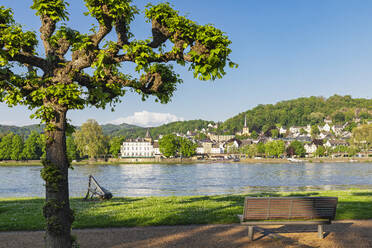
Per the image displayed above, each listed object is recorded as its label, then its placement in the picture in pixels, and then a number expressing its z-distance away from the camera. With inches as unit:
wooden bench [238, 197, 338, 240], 323.3
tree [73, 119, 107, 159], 3681.1
